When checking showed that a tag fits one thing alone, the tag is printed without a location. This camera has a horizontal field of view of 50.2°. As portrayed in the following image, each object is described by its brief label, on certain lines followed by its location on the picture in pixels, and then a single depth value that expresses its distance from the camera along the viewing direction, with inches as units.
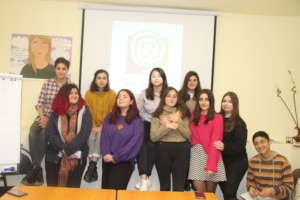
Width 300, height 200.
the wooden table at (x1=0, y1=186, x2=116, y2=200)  74.0
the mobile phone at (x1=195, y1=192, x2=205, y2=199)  80.0
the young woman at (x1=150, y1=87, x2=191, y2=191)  124.6
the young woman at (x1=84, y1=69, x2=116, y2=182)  134.7
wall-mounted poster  171.3
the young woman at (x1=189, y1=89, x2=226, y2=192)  123.9
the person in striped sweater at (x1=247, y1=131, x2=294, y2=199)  120.0
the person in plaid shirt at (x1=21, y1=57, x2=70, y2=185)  143.3
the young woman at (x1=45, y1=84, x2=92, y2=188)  127.0
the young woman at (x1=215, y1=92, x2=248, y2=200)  128.0
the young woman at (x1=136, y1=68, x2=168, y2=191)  127.7
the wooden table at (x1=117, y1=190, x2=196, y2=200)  77.4
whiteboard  76.8
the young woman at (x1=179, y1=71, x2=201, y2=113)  138.5
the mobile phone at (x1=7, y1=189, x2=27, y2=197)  74.2
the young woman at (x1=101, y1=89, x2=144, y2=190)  122.4
